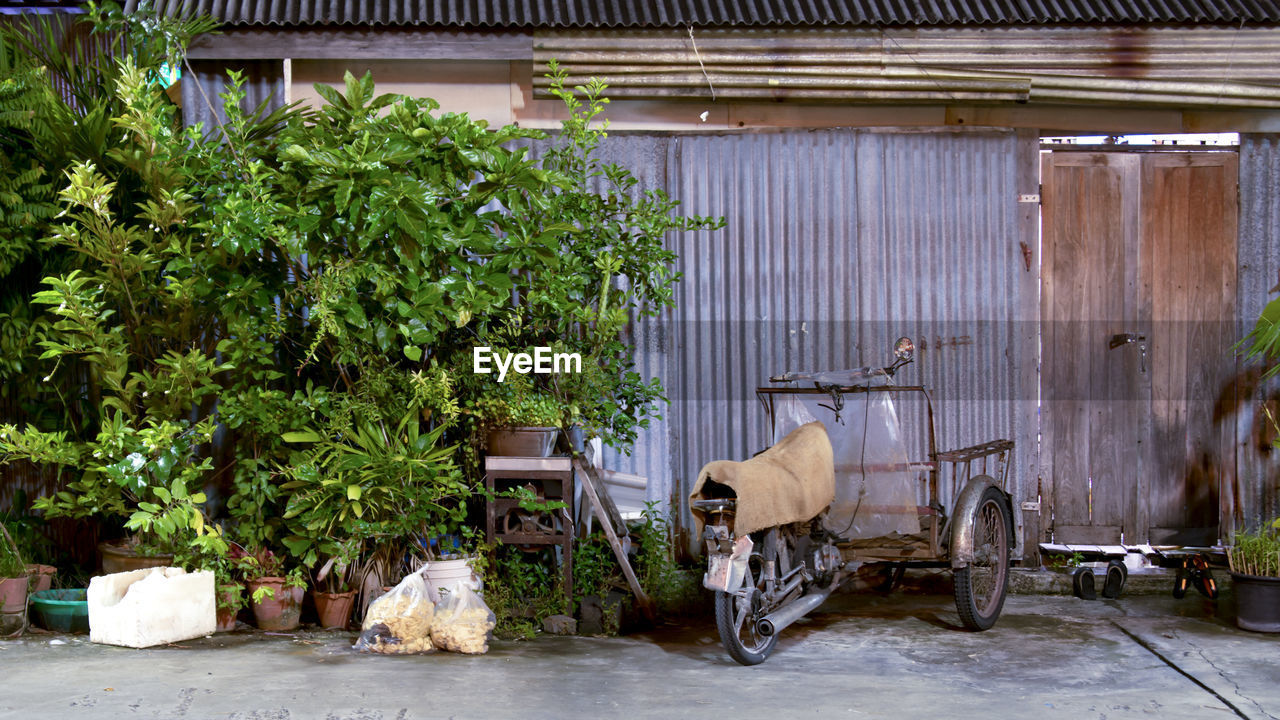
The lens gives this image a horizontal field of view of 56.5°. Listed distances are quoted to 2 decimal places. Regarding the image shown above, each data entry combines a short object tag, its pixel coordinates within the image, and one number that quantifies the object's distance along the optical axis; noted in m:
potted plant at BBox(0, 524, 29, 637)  6.12
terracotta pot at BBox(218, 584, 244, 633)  6.20
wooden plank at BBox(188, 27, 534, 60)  7.13
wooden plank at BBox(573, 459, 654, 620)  6.41
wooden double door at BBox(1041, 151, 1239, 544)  7.52
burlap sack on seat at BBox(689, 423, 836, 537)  5.51
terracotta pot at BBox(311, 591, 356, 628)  6.35
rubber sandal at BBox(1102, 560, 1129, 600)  7.13
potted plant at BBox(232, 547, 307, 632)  6.26
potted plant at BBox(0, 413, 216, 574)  6.04
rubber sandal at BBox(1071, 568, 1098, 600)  7.20
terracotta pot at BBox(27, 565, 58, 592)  6.36
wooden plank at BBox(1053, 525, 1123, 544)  7.62
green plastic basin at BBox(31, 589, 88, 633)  6.19
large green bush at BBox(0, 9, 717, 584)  5.91
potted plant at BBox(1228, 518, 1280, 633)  6.22
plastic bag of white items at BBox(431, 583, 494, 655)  5.79
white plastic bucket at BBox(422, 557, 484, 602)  6.02
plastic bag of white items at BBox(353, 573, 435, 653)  5.79
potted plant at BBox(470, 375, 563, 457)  6.25
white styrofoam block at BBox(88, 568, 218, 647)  5.87
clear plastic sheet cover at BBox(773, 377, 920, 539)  6.14
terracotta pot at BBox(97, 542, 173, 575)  6.41
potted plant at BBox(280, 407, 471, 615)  6.00
